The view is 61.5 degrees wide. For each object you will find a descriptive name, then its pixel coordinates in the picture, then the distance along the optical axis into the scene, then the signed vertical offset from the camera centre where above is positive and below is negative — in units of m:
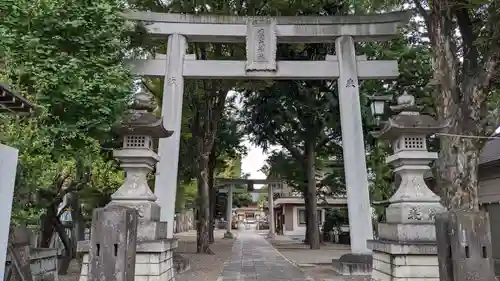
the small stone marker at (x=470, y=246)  5.67 -0.28
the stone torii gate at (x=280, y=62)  11.87 +4.75
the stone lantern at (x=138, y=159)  8.68 +1.41
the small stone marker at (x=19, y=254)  7.09 -0.48
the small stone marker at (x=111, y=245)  5.98 -0.27
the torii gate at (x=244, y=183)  35.06 +3.38
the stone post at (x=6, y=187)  5.41 +0.51
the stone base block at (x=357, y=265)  11.33 -1.05
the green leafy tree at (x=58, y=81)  6.90 +2.50
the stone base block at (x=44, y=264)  8.27 -0.77
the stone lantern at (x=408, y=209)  7.90 +0.32
